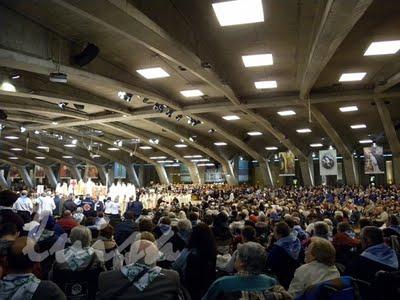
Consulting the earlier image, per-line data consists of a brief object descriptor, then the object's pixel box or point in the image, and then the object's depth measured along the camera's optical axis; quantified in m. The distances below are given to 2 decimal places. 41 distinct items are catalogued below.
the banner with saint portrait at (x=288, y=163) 24.25
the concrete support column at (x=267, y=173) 30.43
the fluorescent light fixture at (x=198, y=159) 34.93
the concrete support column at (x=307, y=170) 28.36
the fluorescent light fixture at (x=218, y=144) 28.81
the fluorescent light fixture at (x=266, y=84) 13.23
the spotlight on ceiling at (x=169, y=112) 15.85
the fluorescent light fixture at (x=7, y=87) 11.92
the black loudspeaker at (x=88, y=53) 9.35
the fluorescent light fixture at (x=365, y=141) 25.55
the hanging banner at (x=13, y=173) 46.28
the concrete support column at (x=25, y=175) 45.44
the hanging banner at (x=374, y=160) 18.94
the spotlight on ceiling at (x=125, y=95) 13.20
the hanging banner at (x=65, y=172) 40.25
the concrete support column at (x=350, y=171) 25.59
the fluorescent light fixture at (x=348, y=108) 16.52
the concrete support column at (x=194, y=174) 35.41
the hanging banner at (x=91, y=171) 33.35
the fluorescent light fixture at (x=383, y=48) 9.55
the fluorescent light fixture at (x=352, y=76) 12.34
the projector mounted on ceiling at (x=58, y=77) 9.39
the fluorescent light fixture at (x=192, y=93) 14.46
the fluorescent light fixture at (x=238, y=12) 7.21
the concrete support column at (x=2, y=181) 39.00
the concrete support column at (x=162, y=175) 38.28
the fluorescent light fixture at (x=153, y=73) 11.67
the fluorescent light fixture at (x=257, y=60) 10.47
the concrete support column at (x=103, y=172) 40.74
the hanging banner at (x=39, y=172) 41.10
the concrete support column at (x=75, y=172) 41.80
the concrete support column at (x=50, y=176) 43.72
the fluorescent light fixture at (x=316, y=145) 27.14
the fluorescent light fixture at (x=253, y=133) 23.40
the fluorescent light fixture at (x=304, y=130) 22.10
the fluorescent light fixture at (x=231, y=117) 18.95
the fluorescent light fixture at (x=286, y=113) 17.69
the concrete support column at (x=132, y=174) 38.97
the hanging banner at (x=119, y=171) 41.12
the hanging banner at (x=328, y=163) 19.56
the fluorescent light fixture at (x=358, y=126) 20.45
